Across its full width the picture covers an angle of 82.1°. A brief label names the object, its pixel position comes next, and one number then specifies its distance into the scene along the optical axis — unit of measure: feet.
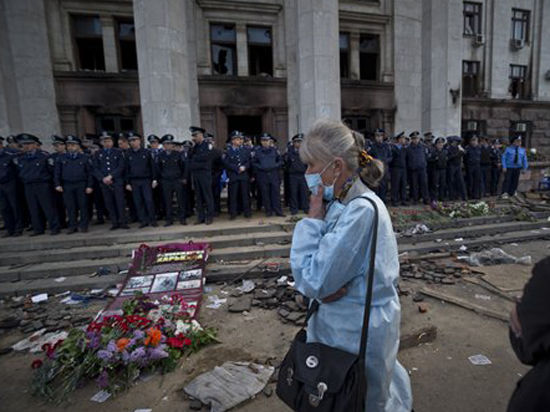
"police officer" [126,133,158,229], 24.86
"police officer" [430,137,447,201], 33.32
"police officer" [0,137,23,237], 23.89
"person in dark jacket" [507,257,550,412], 3.34
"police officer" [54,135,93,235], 23.93
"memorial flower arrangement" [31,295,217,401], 10.30
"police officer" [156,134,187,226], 25.41
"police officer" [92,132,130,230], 24.41
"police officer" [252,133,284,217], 27.02
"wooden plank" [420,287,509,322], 13.73
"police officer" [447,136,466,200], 33.78
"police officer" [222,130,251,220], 26.53
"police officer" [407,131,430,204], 32.19
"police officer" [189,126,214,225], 25.45
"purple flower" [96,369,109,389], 9.89
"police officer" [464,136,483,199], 35.06
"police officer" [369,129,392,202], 30.58
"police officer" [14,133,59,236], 23.62
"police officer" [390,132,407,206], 31.99
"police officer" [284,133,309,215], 28.32
